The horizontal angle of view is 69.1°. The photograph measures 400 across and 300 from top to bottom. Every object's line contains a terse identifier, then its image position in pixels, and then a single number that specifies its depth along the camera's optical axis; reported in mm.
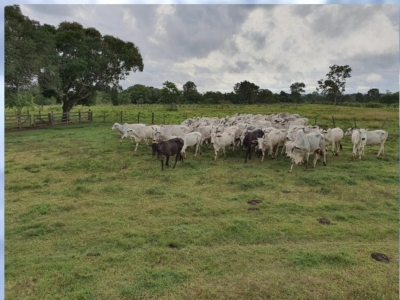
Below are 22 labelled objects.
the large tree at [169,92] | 44969
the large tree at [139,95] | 75162
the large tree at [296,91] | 75250
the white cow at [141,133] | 15273
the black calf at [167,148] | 11469
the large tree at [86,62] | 25906
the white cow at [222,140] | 13164
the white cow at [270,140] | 12938
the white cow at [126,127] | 15728
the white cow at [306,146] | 11352
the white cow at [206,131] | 15141
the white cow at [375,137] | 13445
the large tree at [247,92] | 68812
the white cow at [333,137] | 13602
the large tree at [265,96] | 68444
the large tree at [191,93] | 69562
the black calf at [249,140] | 13069
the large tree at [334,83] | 62200
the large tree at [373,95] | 69138
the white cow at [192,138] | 13297
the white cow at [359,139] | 13055
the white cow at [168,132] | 14969
